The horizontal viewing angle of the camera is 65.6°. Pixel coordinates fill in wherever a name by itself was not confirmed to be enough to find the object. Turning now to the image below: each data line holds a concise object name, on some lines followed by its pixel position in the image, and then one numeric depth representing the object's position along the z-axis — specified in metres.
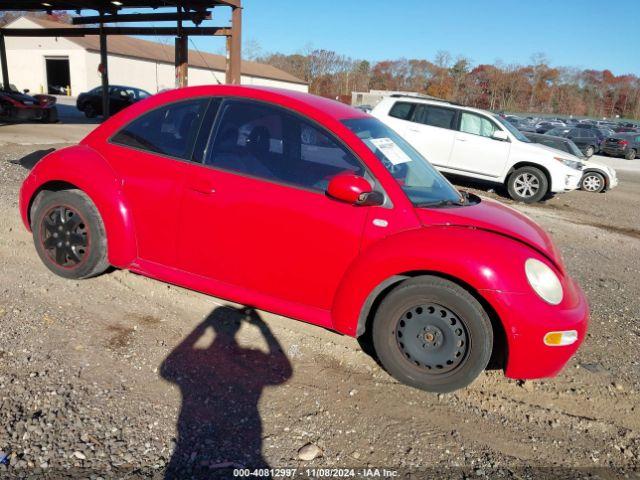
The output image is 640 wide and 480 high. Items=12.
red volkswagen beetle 2.89
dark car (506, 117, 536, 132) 32.51
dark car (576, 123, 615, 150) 26.83
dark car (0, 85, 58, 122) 18.05
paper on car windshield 3.39
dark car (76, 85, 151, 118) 24.54
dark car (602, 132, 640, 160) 25.52
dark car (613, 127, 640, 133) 37.58
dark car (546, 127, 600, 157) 26.05
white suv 10.78
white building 42.88
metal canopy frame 12.95
